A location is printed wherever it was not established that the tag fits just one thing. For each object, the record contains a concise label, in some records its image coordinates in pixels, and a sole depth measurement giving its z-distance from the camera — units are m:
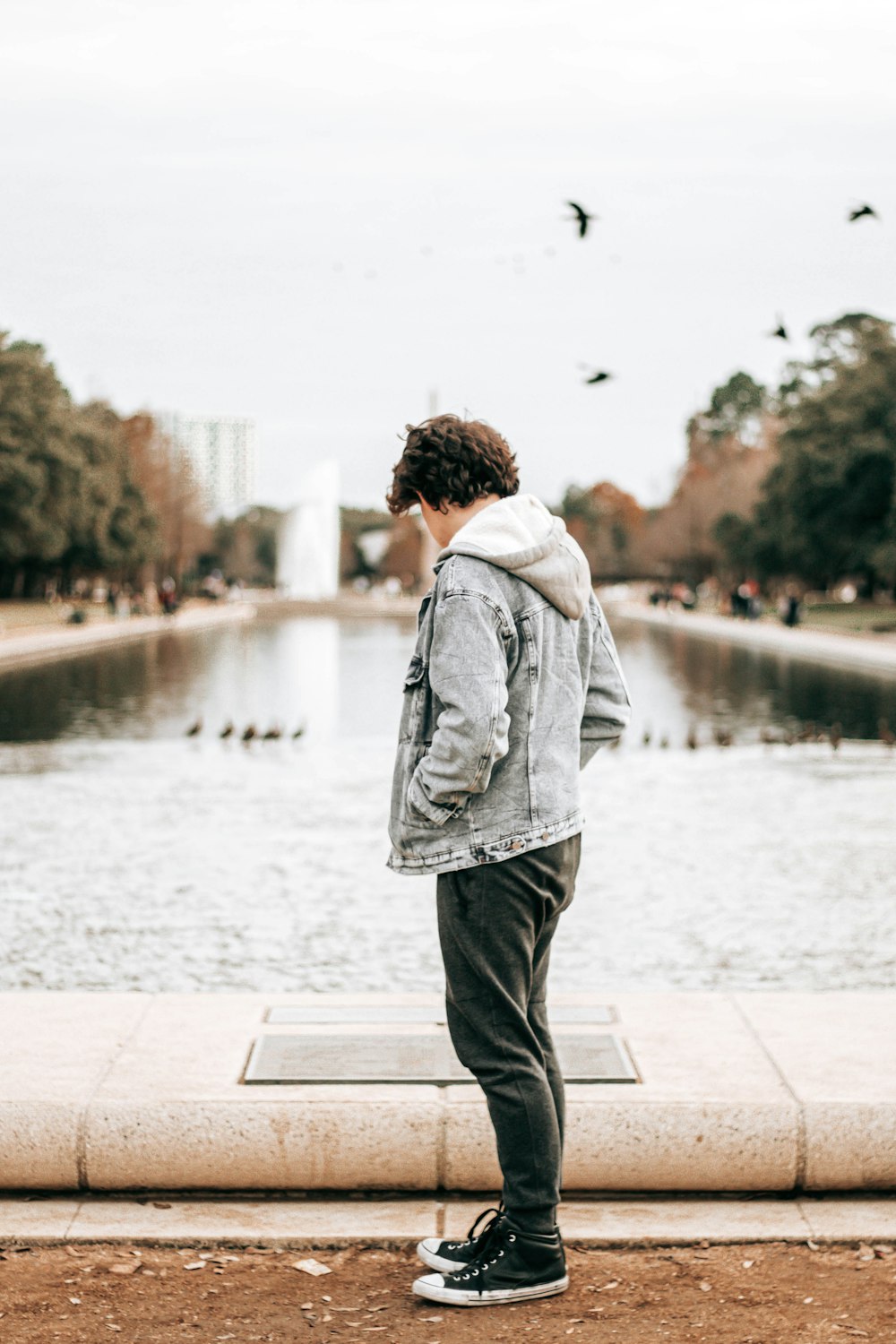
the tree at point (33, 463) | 54.69
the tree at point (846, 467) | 56.81
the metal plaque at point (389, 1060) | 4.29
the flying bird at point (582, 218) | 7.92
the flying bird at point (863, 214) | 9.36
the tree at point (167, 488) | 85.86
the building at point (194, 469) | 97.27
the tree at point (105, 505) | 66.25
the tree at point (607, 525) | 136.00
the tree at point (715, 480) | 91.15
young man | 3.28
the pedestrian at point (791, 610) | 50.41
